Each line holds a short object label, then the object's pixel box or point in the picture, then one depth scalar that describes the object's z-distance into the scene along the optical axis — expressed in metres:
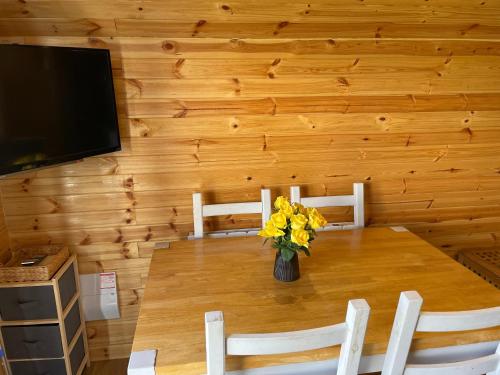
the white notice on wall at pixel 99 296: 2.11
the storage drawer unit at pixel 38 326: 1.71
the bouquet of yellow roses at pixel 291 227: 1.38
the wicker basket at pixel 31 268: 1.69
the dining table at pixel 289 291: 1.16
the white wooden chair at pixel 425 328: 0.99
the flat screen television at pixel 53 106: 1.40
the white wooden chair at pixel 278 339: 0.88
